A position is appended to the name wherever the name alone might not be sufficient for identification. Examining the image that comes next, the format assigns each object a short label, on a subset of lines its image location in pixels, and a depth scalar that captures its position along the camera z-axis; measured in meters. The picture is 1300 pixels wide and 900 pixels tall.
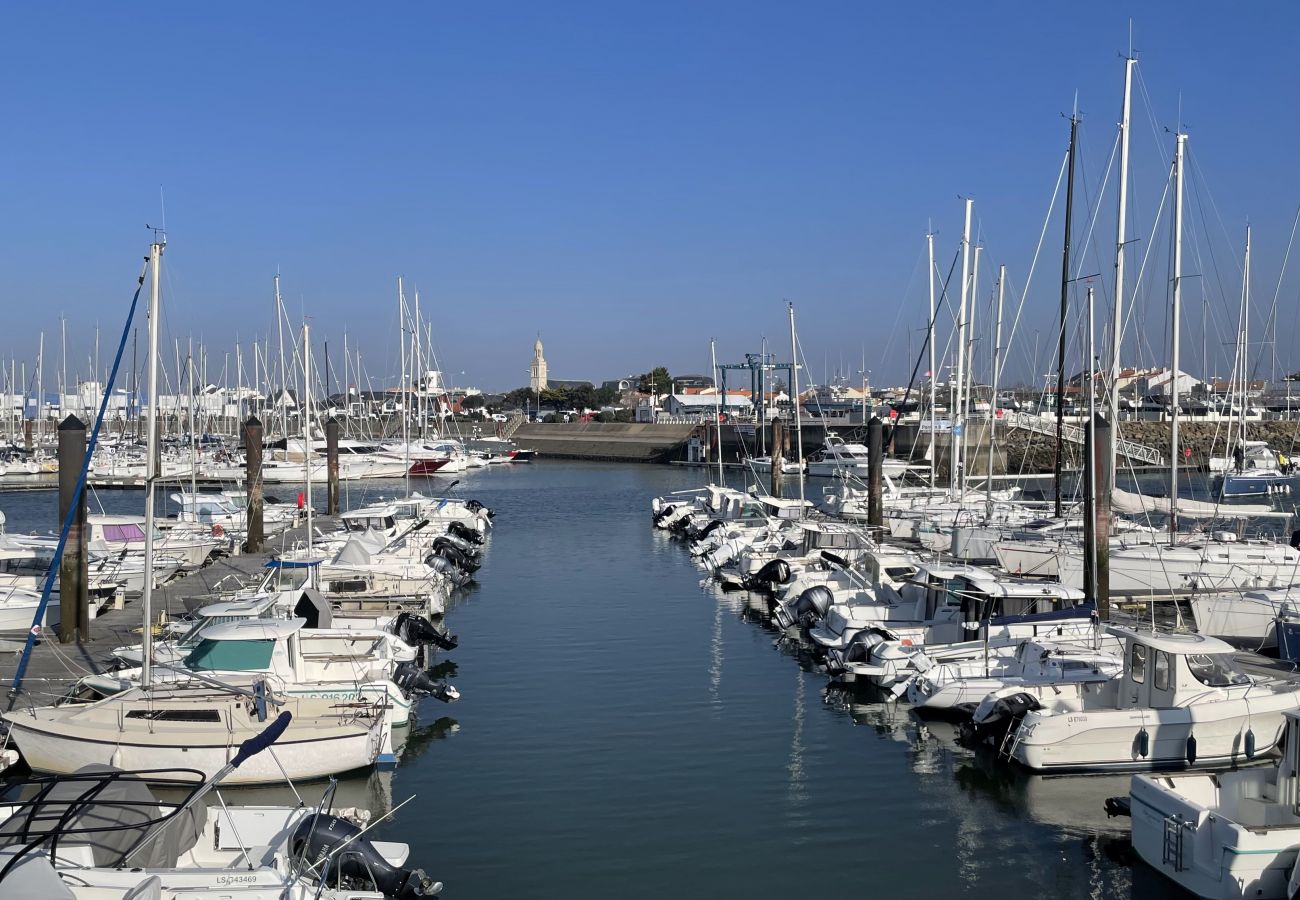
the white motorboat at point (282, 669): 20.55
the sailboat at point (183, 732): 17.41
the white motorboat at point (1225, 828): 13.45
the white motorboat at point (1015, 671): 21.86
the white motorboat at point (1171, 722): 18.61
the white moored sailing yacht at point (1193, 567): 31.30
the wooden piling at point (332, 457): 57.44
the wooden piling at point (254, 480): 41.75
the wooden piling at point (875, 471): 46.84
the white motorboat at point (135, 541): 38.94
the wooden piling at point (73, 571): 25.16
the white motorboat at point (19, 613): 27.70
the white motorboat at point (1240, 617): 27.59
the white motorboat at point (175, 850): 11.05
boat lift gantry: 87.19
